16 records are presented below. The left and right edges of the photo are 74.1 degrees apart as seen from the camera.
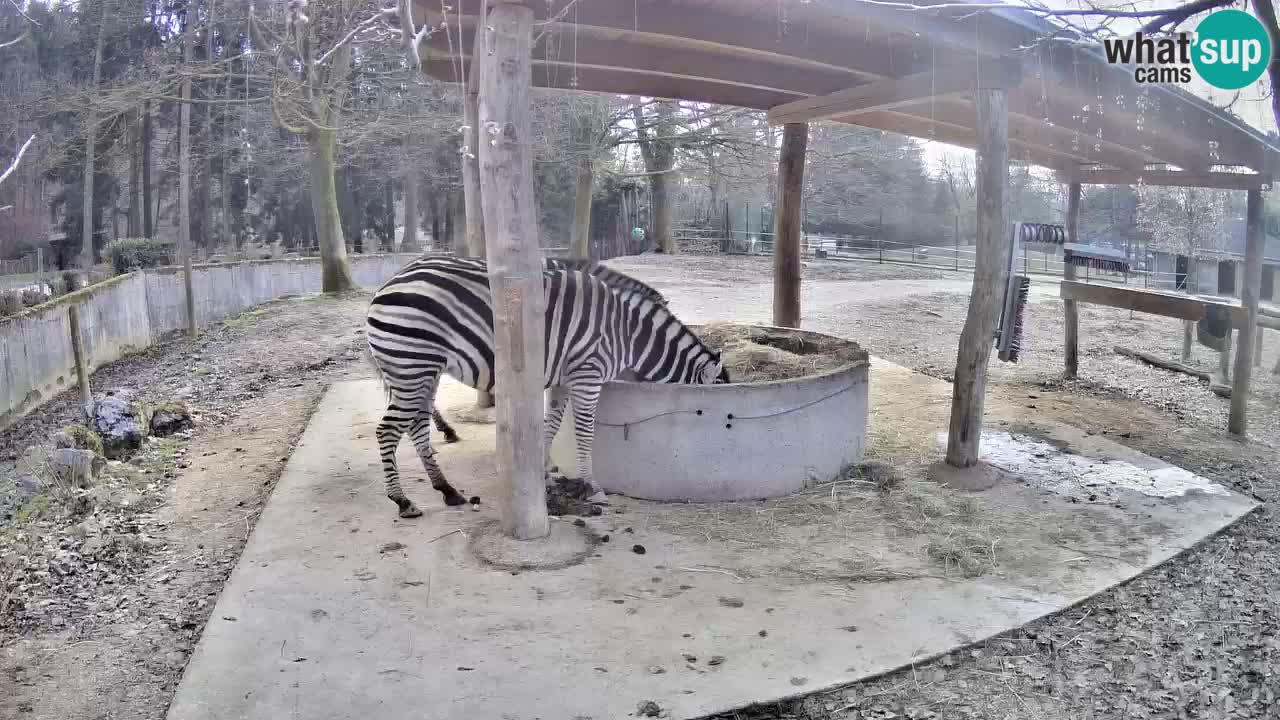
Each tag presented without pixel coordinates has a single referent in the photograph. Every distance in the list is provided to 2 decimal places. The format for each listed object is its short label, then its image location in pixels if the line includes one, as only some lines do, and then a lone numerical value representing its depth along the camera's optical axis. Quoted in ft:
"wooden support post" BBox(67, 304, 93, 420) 26.96
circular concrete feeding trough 17.24
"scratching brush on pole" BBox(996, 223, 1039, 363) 19.92
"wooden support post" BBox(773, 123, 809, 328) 25.52
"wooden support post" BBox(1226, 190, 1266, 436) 22.90
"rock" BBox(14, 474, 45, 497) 18.60
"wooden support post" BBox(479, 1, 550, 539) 13.80
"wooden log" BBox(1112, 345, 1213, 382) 30.37
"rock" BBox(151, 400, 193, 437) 24.17
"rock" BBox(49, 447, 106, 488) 18.78
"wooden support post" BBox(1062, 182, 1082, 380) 30.83
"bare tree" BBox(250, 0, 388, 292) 33.60
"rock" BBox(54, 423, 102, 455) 20.48
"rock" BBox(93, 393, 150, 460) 21.53
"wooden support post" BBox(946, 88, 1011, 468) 18.08
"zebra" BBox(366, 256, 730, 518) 16.52
